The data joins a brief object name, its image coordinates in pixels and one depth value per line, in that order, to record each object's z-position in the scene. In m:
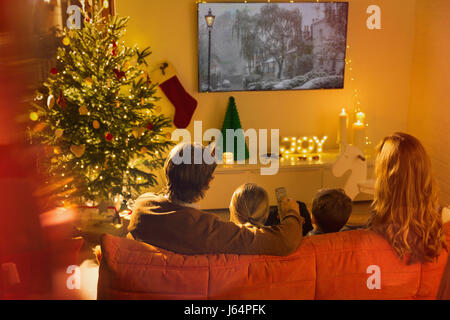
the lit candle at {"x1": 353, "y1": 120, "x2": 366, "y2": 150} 4.74
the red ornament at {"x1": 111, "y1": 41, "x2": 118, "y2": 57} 3.60
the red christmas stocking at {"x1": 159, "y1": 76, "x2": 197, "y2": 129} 4.49
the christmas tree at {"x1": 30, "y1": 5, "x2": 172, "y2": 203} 3.51
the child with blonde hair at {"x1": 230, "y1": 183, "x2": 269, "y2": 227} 2.00
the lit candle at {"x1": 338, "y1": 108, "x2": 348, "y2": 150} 4.71
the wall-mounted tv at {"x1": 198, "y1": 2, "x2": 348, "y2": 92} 4.43
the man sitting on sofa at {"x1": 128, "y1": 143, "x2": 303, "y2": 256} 1.74
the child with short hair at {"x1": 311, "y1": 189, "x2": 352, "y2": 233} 2.15
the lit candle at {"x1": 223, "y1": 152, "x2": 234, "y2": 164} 4.53
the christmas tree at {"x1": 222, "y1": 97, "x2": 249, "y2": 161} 4.57
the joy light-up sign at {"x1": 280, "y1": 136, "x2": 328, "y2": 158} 4.75
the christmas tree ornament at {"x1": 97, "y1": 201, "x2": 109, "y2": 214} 3.86
